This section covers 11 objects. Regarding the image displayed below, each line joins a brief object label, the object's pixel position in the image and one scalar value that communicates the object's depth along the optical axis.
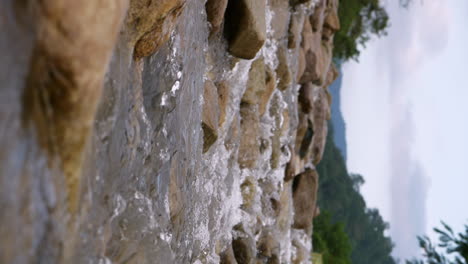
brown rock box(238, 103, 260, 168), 1.87
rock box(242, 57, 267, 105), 1.87
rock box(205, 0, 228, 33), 1.38
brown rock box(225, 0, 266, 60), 1.52
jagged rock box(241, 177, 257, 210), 1.90
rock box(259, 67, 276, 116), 2.06
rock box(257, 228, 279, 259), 2.09
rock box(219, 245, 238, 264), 1.64
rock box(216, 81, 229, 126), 1.57
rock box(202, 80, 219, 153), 1.39
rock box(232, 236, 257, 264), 1.80
